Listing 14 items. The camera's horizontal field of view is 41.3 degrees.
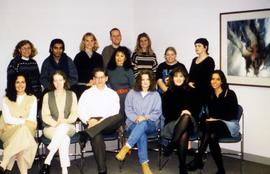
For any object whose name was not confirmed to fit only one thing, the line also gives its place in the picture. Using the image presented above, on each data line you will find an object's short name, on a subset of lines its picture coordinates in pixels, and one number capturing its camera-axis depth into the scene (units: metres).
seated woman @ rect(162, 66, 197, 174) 4.27
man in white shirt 4.32
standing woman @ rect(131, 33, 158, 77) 5.59
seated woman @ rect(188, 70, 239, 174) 4.26
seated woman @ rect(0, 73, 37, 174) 4.08
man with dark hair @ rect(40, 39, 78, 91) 4.91
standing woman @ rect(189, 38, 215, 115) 4.71
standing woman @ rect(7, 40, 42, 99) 4.82
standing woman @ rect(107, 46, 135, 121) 5.07
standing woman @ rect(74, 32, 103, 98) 5.19
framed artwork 4.74
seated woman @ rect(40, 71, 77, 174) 4.20
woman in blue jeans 4.38
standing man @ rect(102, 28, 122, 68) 5.64
